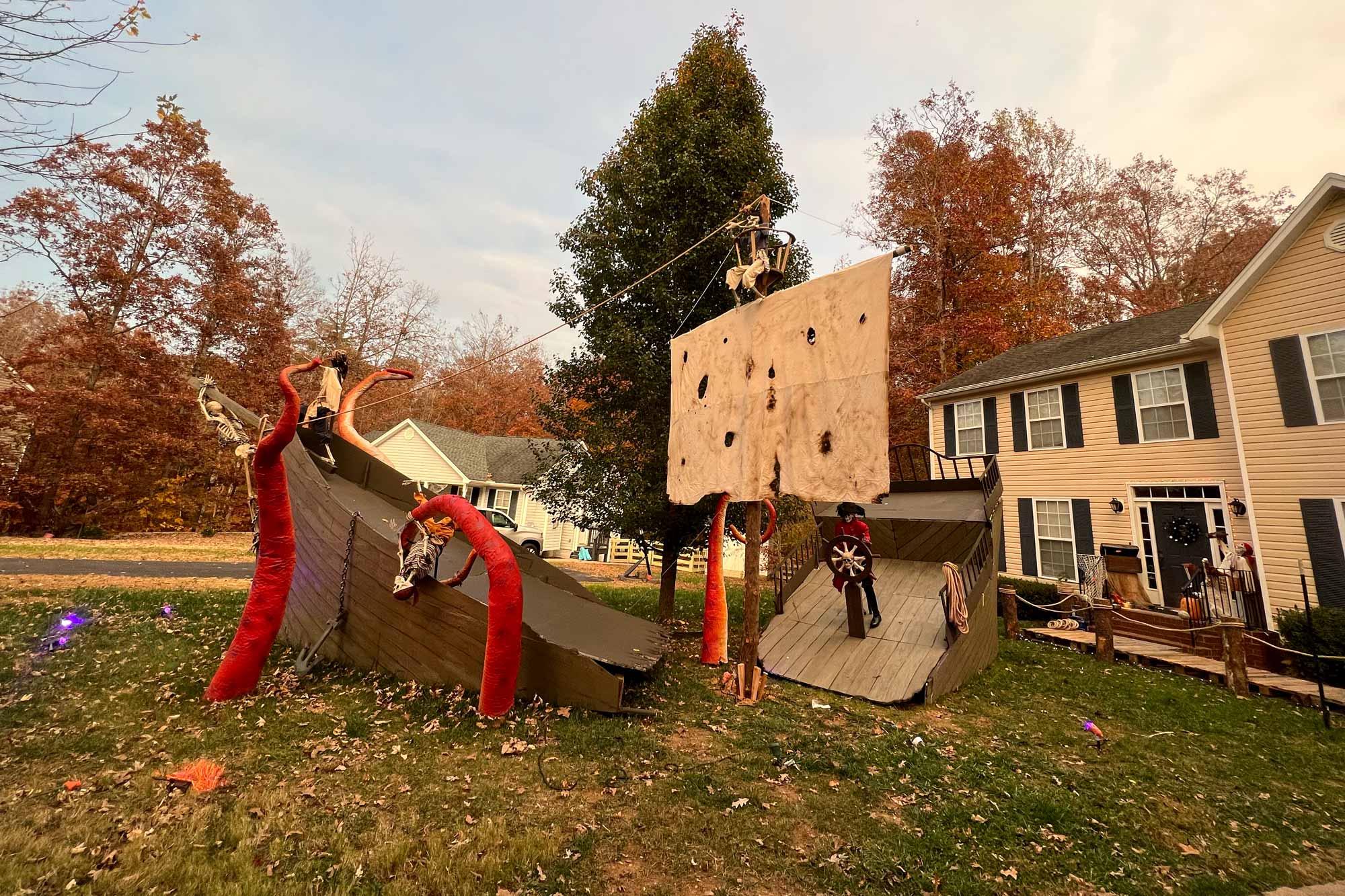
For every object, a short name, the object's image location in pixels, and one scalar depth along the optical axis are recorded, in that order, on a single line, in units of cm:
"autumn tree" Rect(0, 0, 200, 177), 354
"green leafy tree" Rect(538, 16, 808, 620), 966
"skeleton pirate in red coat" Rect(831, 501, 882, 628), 748
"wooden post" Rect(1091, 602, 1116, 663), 941
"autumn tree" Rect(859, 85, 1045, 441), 2323
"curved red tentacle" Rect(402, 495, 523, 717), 476
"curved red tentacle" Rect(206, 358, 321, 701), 514
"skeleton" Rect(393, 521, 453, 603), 524
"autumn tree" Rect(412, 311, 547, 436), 3794
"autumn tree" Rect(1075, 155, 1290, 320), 2352
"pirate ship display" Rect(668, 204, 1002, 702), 545
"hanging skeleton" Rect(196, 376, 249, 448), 620
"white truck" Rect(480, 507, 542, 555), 2327
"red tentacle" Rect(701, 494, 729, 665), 759
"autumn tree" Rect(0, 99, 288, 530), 1873
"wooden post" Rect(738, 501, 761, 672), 602
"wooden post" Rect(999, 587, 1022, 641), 1126
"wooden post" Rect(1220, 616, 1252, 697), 779
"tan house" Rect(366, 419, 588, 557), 2723
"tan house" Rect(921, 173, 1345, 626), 997
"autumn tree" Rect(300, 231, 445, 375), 3033
